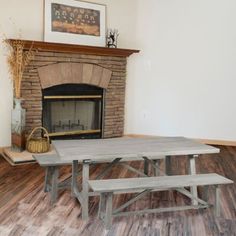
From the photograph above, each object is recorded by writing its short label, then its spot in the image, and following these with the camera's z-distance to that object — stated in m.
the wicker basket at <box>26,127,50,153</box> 4.33
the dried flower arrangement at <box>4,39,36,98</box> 4.32
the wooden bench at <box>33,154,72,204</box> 2.98
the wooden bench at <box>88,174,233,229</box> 2.49
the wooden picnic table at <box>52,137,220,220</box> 2.67
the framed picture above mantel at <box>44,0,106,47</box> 4.75
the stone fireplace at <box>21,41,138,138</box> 4.70
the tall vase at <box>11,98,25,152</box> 4.31
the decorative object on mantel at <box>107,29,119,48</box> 5.27
